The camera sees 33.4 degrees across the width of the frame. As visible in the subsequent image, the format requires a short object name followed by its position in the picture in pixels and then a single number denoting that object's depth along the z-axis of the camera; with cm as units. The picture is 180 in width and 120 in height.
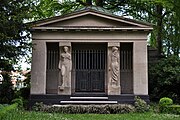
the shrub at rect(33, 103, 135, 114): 1652
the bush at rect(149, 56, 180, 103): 2192
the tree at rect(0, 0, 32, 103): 1628
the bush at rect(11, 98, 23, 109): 1736
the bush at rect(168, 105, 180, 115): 1617
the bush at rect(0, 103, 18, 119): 986
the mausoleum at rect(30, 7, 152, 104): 1858
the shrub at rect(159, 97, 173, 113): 1689
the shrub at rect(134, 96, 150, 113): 1714
